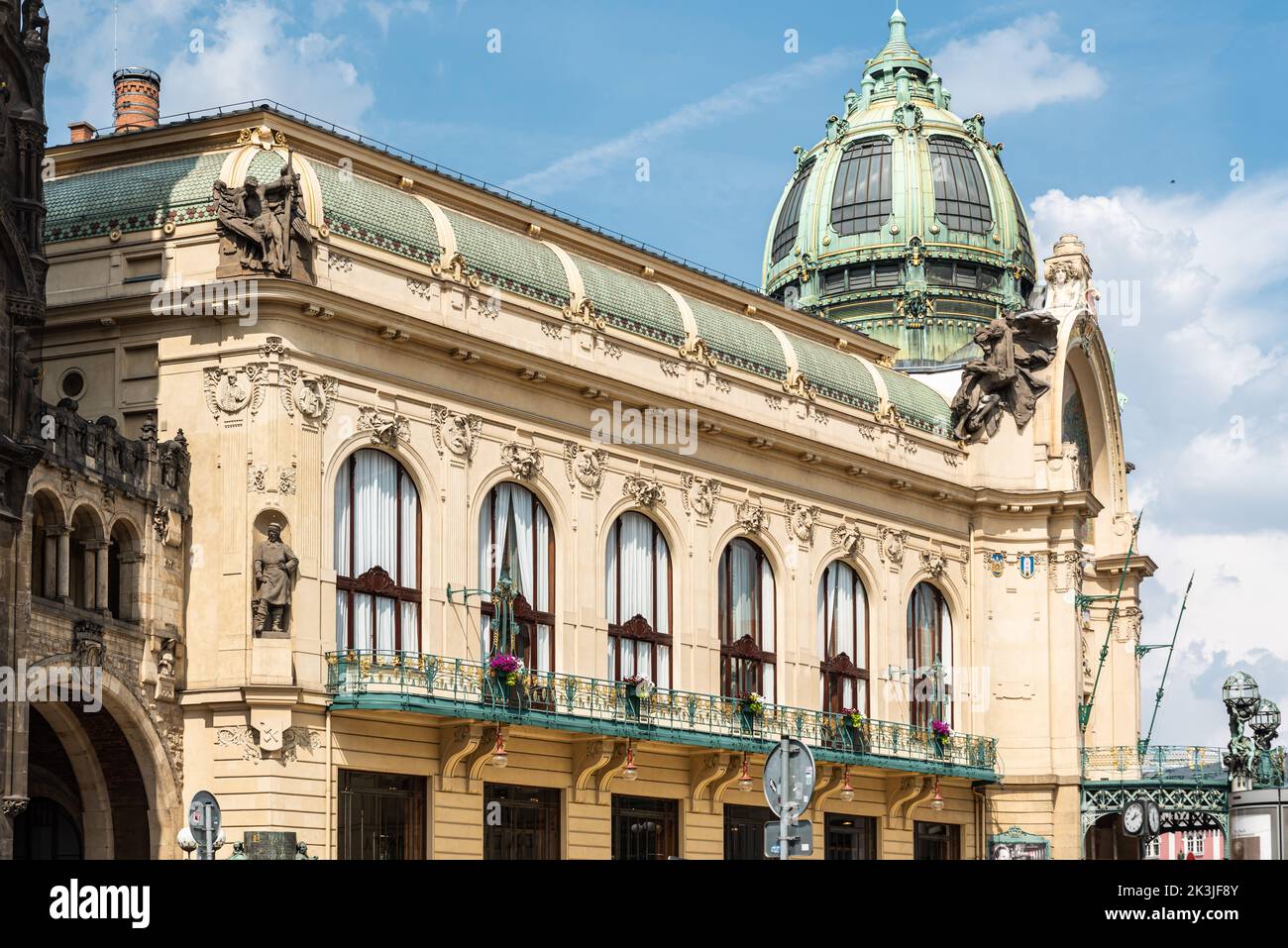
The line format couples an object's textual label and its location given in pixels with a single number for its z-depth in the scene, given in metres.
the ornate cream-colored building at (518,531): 42.09
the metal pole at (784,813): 21.23
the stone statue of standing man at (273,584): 41.59
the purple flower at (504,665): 45.34
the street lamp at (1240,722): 58.75
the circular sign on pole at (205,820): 28.84
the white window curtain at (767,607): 55.66
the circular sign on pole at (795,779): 21.59
